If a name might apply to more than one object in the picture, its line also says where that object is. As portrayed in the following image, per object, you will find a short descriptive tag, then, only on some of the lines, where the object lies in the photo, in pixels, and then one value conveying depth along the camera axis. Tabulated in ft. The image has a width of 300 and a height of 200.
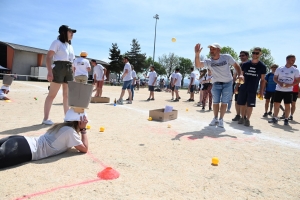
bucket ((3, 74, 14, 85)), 25.20
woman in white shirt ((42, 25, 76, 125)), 13.89
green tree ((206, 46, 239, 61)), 201.67
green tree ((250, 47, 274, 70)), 189.27
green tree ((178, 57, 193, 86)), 290.15
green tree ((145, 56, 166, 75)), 269.32
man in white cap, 16.43
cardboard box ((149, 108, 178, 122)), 18.84
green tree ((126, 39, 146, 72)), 209.42
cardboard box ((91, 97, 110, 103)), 29.87
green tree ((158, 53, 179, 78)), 249.75
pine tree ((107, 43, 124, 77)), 177.78
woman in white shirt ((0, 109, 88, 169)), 7.68
